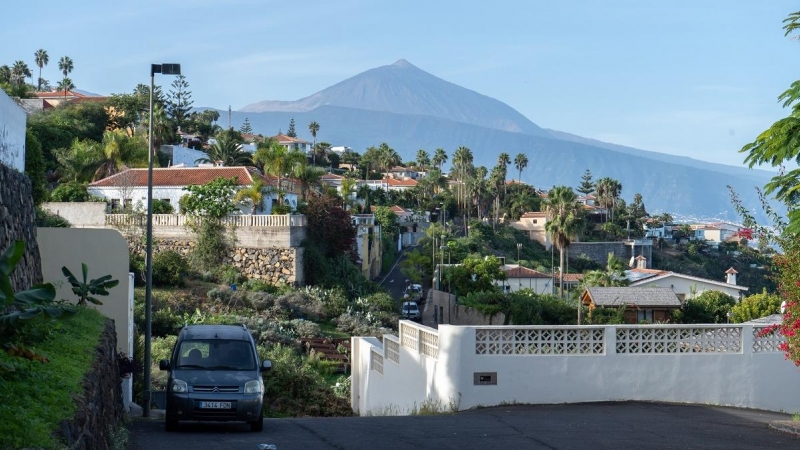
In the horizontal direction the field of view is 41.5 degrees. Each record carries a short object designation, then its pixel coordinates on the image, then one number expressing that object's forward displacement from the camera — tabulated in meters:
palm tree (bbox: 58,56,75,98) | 151.00
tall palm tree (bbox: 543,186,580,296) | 82.69
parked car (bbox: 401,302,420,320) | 69.12
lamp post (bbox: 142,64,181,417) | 22.70
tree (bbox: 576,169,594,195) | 195.12
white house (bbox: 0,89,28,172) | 19.83
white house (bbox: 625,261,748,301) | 89.06
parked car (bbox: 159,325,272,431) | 17.56
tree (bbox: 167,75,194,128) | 126.12
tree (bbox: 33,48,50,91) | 160.50
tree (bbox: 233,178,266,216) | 61.31
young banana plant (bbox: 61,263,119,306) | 22.19
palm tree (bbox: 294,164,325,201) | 74.25
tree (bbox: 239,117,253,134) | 190.57
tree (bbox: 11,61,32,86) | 134.02
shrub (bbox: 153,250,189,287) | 53.41
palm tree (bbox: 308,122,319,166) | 171.95
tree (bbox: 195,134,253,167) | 89.25
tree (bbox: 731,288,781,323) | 54.40
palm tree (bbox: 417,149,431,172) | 187.00
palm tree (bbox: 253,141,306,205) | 71.50
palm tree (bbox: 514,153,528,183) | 174.75
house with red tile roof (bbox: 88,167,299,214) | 62.44
